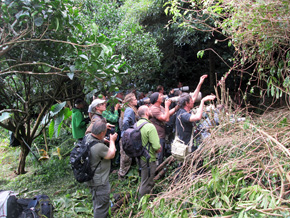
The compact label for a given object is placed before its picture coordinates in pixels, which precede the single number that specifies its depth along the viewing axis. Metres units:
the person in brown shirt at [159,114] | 4.82
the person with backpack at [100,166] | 3.62
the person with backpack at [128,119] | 5.18
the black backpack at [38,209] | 3.71
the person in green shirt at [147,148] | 4.13
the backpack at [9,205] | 3.47
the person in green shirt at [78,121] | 5.82
